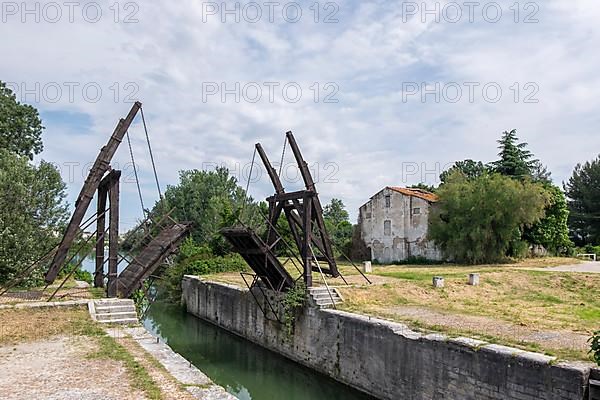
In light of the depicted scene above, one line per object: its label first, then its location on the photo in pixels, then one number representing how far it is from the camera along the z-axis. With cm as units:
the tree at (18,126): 2439
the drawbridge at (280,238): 1528
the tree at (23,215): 1633
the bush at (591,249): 3523
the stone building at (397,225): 3225
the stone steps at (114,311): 1175
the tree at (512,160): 3784
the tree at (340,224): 4096
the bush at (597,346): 669
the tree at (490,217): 2825
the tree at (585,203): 4485
